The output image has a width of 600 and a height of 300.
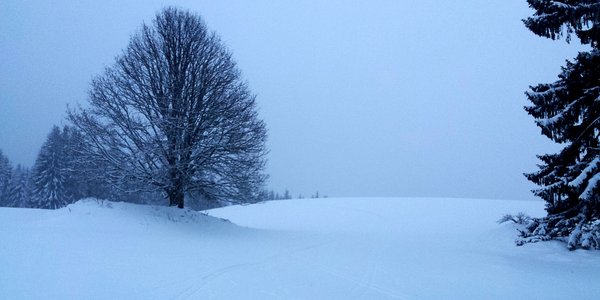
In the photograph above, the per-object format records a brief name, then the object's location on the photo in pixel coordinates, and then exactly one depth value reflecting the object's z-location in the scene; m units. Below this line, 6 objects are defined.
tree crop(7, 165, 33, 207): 41.97
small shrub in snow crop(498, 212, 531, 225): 14.13
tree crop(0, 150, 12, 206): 43.66
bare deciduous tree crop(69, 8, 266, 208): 14.70
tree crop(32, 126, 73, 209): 33.16
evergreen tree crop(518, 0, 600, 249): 9.45
